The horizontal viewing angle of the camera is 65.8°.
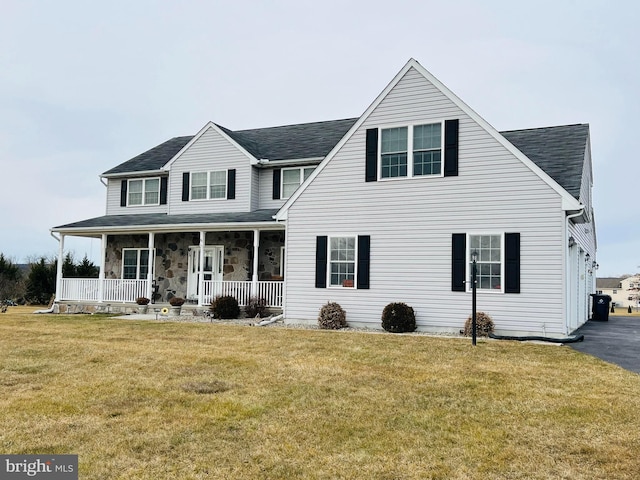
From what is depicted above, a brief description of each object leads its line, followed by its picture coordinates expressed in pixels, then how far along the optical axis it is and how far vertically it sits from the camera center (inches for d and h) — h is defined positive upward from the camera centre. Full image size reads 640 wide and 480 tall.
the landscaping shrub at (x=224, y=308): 655.8 -54.0
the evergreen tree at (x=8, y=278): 1137.4 -33.9
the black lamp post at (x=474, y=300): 427.2 -25.0
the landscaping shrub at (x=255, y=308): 668.7 -54.3
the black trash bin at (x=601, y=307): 767.7 -53.0
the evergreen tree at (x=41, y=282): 1080.8 -39.0
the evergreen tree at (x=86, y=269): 1073.9 -9.0
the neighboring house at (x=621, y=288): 2893.7 -90.7
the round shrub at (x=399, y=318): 522.6 -51.2
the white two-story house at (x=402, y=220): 489.4 +58.2
